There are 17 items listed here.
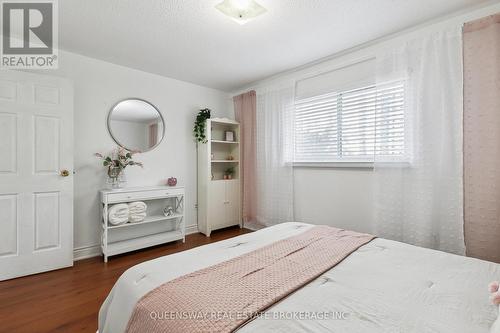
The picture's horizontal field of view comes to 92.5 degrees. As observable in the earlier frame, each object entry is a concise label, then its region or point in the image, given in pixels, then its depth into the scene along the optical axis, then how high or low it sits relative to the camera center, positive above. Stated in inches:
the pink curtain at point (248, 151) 151.9 +11.6
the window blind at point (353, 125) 93.1 +19.5
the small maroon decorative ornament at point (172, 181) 136.9 -7.1
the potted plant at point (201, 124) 148.3 +27.5
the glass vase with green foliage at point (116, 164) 116.5 +2.4
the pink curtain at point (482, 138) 72.3 +9.2
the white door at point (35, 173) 91.2 -1.7
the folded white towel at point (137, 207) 115.6 -18.5
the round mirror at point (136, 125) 123.6 +24.0
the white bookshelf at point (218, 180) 146.6 -7.5
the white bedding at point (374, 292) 32.3 -20.7
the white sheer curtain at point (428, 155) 79.4 +4.4
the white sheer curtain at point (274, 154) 133.7 +8.5
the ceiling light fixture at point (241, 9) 74.4 +51.2
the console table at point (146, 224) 110.3 -30.1
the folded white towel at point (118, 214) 109.4 -20.9
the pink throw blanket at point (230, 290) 32.9 -20.0
